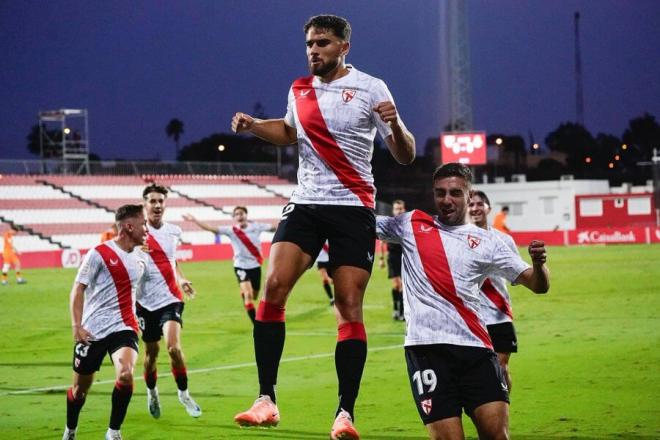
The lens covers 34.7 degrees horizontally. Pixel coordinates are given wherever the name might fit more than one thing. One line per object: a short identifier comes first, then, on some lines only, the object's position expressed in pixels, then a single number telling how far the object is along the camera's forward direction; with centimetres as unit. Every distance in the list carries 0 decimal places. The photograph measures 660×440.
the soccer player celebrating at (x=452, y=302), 662
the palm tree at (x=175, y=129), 12594
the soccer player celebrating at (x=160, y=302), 1139
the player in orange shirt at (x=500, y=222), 3103
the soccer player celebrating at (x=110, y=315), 954
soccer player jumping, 661
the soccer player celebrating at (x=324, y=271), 2538
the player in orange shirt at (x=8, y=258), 3666
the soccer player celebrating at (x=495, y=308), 977
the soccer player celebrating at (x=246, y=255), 2123
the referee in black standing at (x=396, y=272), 2086
